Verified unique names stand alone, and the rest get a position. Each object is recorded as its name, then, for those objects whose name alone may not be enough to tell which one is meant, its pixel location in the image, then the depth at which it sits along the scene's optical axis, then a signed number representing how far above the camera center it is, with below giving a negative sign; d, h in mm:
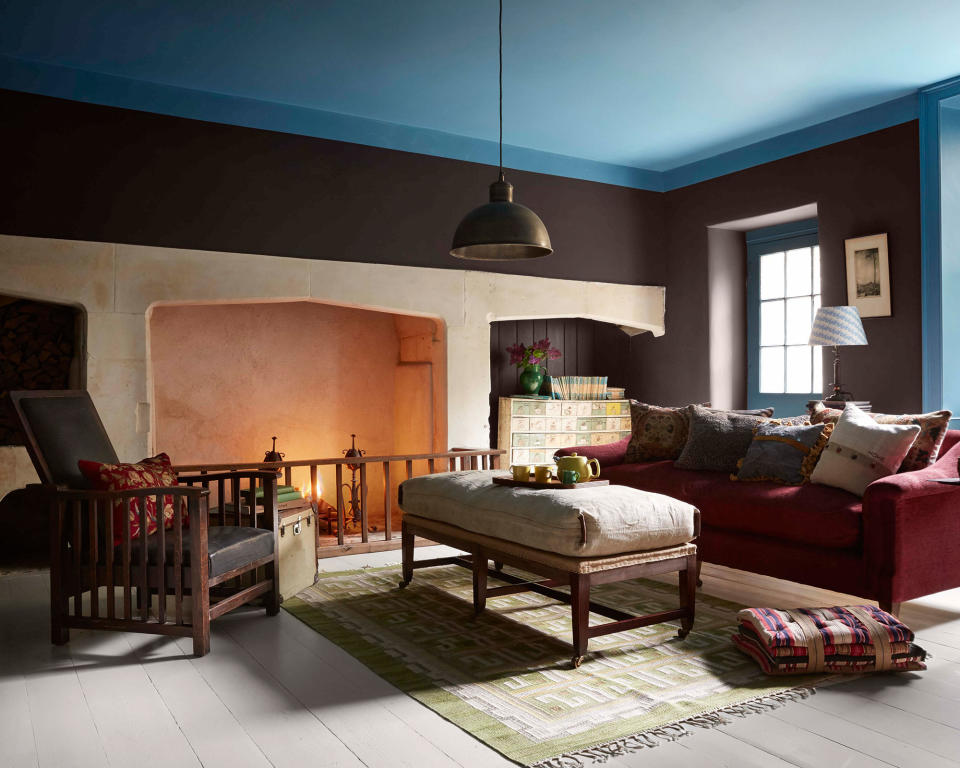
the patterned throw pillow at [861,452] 3799 -398
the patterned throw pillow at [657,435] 5219 -415
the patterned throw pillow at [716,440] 4715 -414
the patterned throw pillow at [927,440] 3941 -353
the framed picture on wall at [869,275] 5930 +701
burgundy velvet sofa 3477 -762
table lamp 5648 +288
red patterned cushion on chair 3504 -465
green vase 7366 -70
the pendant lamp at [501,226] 3783 +698
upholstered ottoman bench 3160 -693
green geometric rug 2586 -1151
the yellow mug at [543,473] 3834 -481
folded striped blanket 2996 -1031
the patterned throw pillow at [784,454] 4242 -452
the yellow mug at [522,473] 3883 -483
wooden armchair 3328 -742
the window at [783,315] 7012 +492
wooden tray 3750 -526
